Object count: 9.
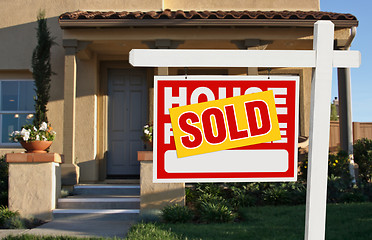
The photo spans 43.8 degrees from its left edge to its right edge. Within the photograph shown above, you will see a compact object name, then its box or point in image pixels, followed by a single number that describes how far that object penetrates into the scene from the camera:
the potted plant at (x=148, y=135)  9.59
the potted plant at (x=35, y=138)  8.64
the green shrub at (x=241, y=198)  8.56
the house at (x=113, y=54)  9.84
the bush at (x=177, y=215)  7.73
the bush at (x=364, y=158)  11.19
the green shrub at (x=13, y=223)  7.67
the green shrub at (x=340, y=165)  9.72
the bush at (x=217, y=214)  7.62
